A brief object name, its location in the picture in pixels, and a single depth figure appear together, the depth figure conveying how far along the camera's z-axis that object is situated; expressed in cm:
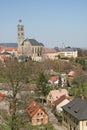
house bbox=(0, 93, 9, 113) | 4103
